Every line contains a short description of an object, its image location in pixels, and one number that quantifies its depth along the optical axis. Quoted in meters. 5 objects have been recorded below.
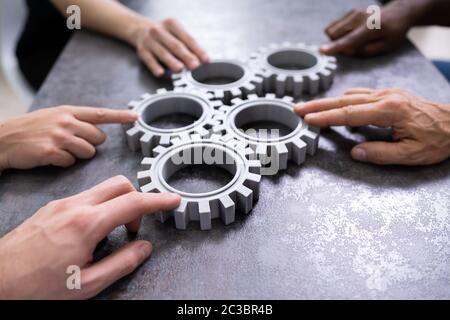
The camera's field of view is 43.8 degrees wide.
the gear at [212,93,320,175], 0.64
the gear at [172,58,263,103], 0.74
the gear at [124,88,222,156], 0.66
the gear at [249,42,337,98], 0.76
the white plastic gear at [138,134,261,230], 0.57
